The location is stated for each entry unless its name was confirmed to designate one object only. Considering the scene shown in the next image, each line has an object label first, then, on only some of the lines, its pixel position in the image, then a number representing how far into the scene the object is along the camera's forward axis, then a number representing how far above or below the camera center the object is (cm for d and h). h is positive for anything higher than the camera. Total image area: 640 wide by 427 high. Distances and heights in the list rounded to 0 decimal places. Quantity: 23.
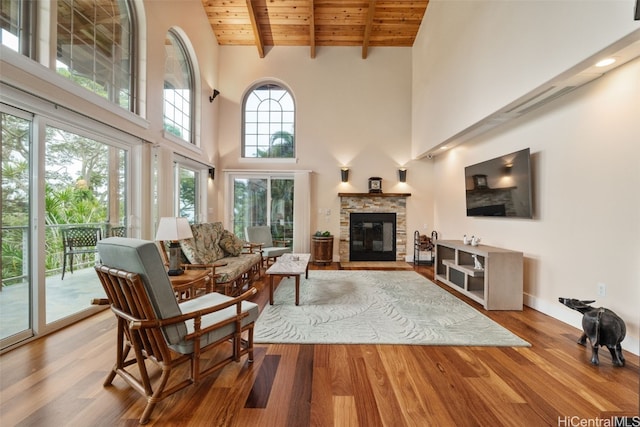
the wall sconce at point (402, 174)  631 +97
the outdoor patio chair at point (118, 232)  319 -22
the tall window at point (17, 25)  213 +158
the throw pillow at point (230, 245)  421 -49
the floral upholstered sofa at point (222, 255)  317 -61
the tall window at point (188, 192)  489 +44
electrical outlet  243 -70
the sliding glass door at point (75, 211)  255 +4
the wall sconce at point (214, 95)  600 +276
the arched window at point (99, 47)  265 +191
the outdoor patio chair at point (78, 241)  271 -29
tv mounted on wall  325 +40
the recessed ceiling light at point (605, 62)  219 +130
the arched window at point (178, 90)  451 +229
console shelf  317 -76
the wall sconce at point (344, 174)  629 +97
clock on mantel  629 +70
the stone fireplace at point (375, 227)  635 -30
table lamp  268 -21
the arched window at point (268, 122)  652 +229
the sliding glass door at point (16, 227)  217 -12
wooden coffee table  320 -70
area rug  242 -113
